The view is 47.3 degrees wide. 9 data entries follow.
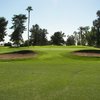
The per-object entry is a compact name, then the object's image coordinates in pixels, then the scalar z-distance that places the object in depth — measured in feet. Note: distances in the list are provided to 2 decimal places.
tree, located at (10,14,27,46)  160.11
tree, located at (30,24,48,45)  204.79
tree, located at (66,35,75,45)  226.83
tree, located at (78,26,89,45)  202.77
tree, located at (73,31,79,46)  229.02
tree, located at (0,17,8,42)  156.72
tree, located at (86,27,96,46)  168.93
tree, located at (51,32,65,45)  219.29
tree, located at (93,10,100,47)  159.80
